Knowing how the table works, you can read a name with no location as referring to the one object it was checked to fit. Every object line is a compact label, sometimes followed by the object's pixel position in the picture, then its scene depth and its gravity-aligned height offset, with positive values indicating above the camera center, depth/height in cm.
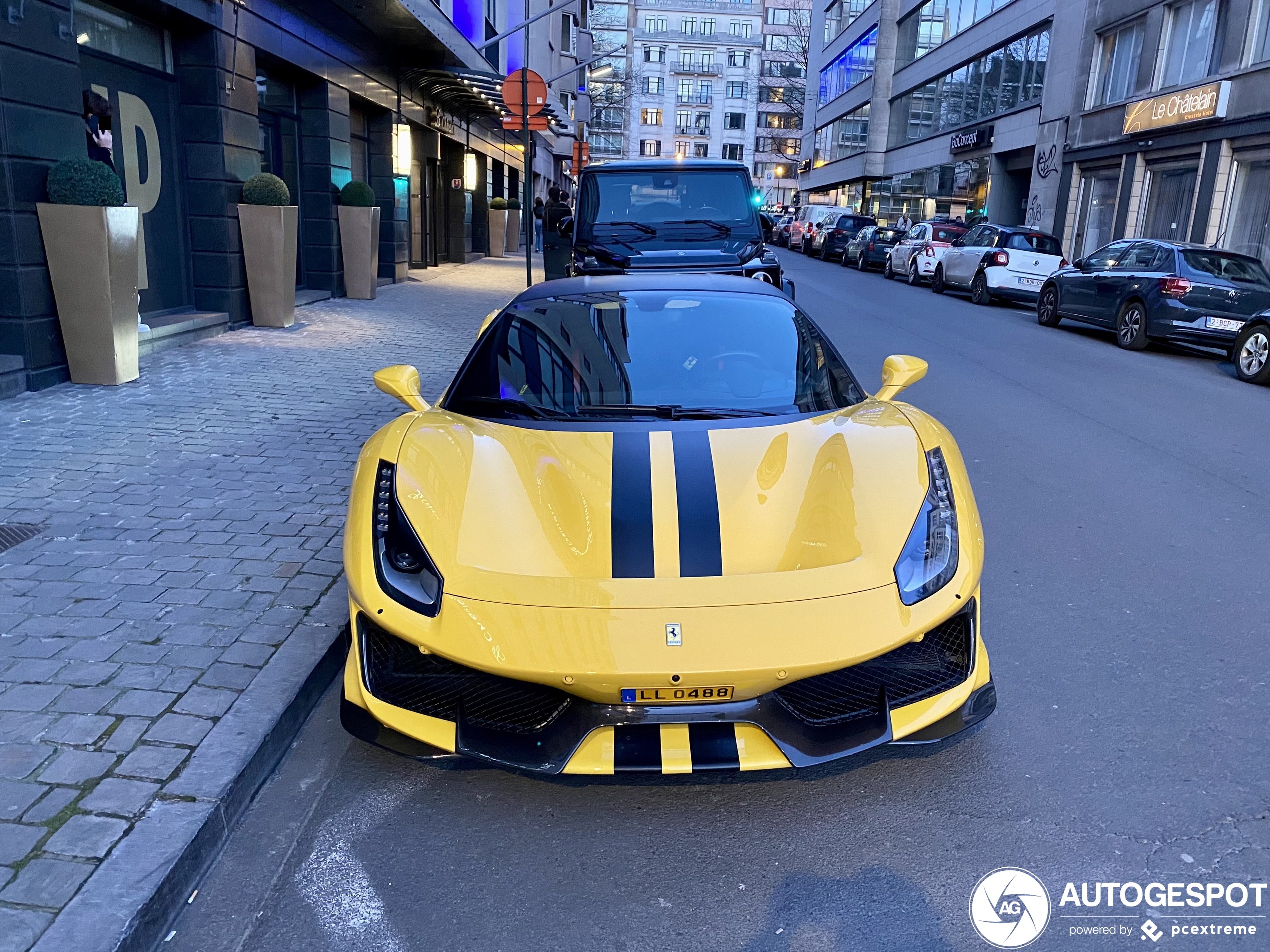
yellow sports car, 255 -101
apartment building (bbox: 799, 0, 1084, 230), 3109 +431
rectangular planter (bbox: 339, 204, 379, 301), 1468 -79
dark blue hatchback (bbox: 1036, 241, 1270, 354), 1288 -95
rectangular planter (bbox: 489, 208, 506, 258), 3017 -98
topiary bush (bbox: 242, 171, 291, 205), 1109 +2
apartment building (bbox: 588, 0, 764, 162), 10244 +1251
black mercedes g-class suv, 955 -7
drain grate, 444 -155
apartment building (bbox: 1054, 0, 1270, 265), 2136 +214
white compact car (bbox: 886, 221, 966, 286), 2398 -91
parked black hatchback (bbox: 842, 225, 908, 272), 2891 -96
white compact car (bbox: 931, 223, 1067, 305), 1908 -89
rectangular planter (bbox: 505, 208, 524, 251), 3362 -100
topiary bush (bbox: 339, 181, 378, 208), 1437 -1
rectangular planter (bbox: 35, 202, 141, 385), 759 -71
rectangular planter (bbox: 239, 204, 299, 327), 1120 -76
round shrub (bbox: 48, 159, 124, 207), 754 +1
